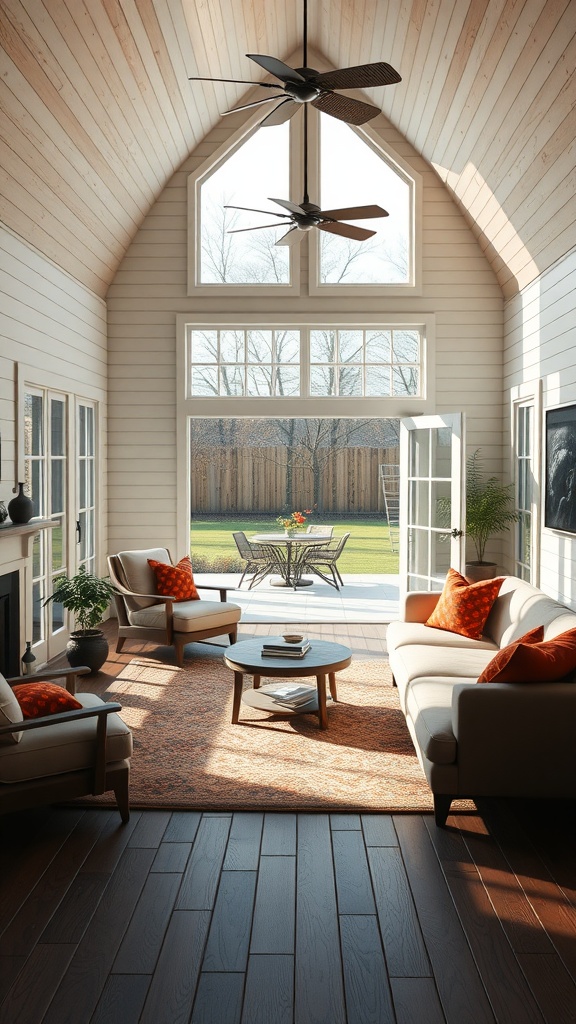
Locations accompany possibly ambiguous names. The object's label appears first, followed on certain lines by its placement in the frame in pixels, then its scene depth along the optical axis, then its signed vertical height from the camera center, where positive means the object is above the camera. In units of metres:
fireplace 5.10 -0.91
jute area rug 3.71 -1.41
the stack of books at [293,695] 4.75 -1.25
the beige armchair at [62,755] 3.19 -1.10
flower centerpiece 9.95 -0.49
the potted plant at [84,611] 5.84 -0.92
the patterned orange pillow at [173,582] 6.64 -0.80
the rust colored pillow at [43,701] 3.45 -0.93
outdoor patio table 9.38 -0.91
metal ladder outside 14.45 -0.04
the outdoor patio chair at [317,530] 10.91 -0.62
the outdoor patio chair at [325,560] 9.81 -0.95
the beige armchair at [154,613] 6.23 -1.01
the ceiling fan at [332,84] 3.71 +1.92
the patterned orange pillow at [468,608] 5.13 -0.79
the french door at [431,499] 6.80 -0.14
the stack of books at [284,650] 4.83 -1.00
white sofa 3.32 -1.07
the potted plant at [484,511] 7.30 -0.25
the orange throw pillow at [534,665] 3.39 -0.76
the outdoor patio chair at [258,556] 9.76 -0.89
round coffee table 4.61 -1.06
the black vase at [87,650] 5.89 -1.21
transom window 7.91 +1.22
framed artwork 5.55 +0.09
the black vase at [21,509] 5.06 -0.16
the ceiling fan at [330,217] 5.00 +1.69
